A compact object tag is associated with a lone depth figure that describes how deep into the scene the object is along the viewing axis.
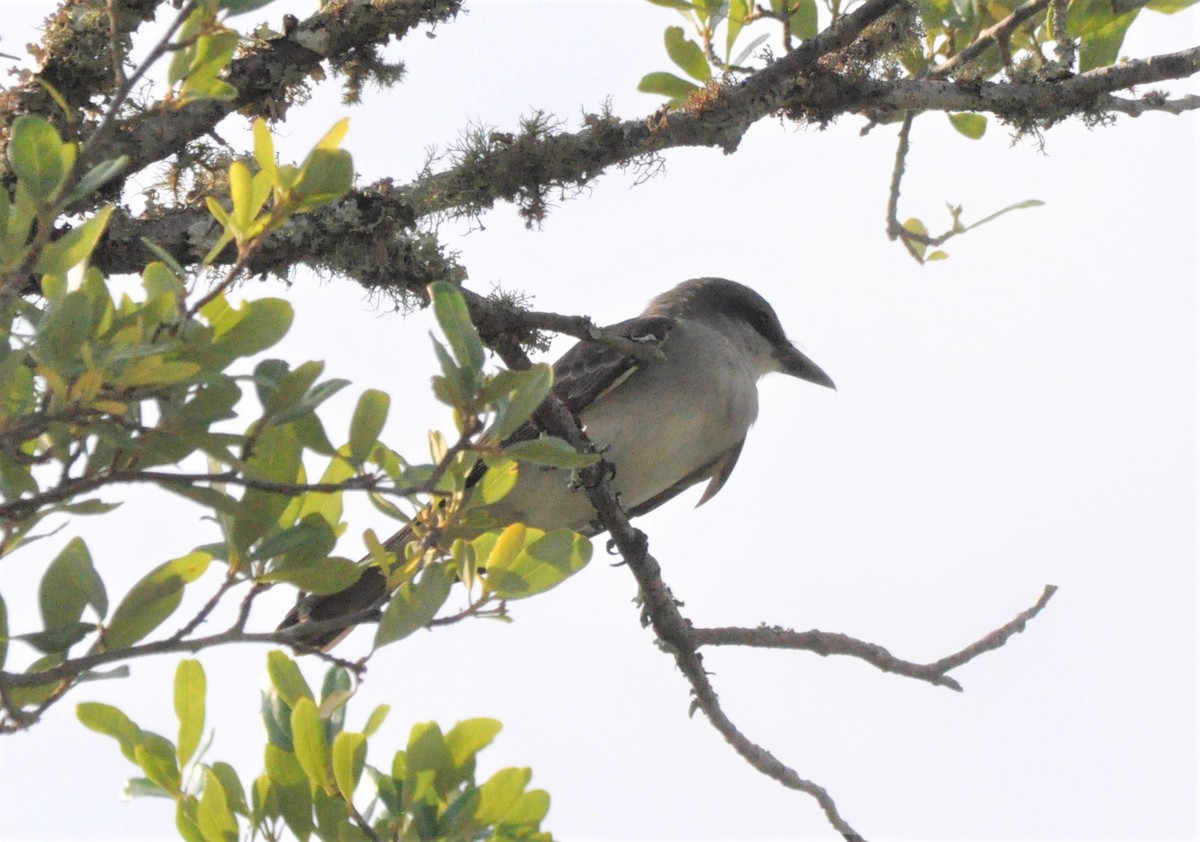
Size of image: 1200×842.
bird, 11.35
